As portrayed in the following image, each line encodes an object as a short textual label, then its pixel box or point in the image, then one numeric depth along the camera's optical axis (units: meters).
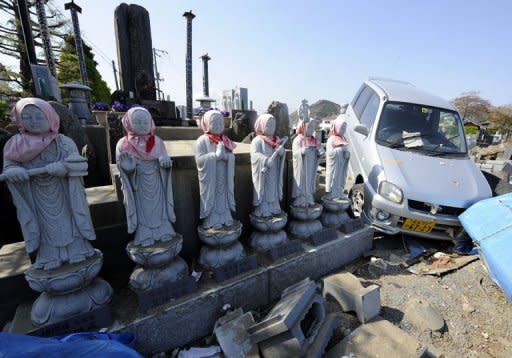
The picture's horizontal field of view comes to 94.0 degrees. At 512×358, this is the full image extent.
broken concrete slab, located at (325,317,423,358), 2.15
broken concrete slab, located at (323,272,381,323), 2.57
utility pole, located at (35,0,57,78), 10.07
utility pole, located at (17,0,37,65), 7.18
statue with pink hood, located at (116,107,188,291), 2.14
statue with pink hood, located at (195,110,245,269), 2.58
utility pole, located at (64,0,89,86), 11.64
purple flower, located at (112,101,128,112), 7.82
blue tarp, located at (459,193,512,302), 2.83
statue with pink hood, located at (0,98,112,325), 1.78
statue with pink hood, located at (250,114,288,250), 2.96
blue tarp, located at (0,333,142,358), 1.35
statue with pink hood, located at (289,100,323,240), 3.28
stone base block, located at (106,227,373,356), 2.16
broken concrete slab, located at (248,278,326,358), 1.99
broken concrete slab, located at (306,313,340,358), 2.09
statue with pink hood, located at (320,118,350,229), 3.71
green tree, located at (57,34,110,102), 17.22
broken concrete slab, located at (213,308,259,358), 2.15
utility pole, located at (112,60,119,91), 19.11
